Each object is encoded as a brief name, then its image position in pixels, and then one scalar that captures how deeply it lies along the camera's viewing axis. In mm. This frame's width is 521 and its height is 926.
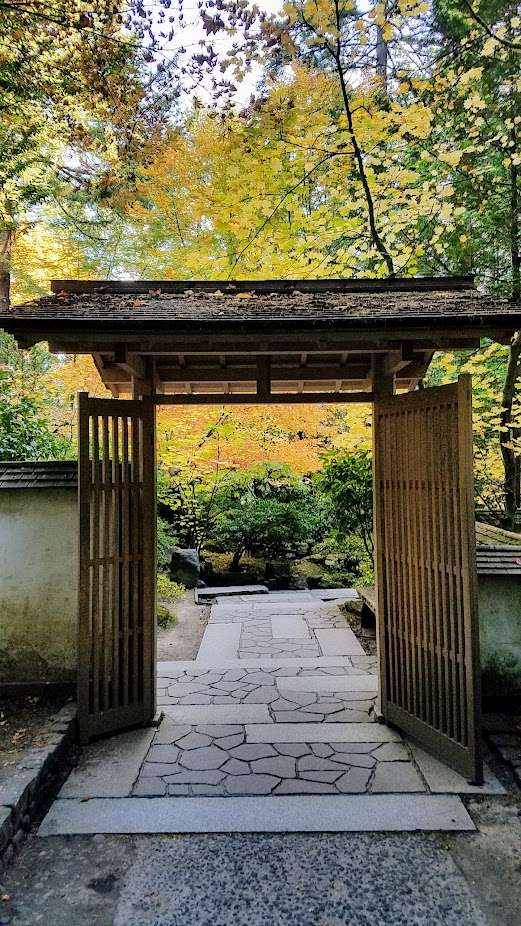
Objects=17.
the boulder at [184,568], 10297
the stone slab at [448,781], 3441
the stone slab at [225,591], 10016
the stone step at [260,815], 3090
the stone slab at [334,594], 9804
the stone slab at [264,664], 6016
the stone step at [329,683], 5324
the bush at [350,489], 7969
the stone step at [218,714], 4605
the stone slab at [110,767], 3477
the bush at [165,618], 7793
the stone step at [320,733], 4219
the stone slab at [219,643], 6465
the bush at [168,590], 8812
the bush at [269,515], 12094
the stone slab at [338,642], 6547
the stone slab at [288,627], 7379
